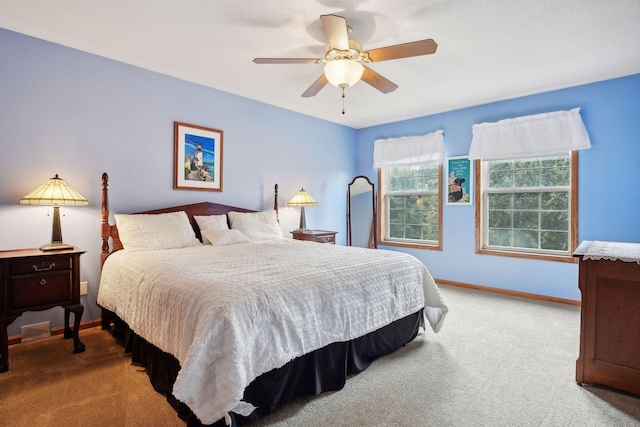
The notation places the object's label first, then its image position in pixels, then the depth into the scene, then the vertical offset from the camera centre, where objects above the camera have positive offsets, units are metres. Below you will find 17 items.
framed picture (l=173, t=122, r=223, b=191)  3.57 +0.54
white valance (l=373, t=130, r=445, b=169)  4.75 +0.87
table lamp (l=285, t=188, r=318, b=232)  4.44 +0.08
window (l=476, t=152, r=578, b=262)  3.84 +0.03
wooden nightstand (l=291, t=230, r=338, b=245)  4.30 -0.36
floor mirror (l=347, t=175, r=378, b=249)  5.45 -0.09
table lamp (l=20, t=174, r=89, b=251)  2.48 +0.06
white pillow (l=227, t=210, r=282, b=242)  3.71 -0.20
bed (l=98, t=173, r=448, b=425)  1.50 -0.59
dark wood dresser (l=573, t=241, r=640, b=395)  1.93 -0.67
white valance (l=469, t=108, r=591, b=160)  3.63 +0.85
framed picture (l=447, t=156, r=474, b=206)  4.50 +0.38
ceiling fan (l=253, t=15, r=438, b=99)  2.17 +1.08
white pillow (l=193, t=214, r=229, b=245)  3.48 -0.17
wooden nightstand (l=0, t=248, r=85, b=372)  2.23 -0.55
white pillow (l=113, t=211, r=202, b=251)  2.92 -0.22
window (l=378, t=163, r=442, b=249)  4.91 +0.05
